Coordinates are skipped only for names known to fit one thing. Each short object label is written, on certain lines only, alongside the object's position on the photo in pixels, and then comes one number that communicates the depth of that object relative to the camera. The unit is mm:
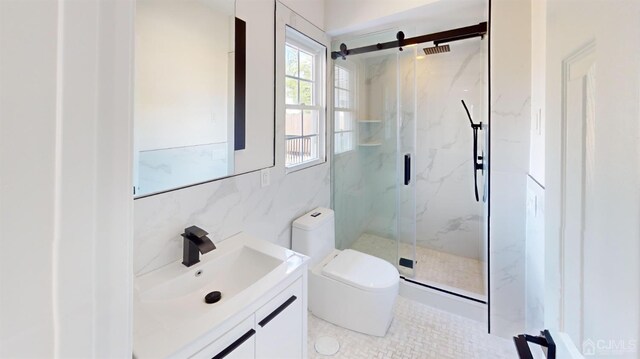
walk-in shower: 2566
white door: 338
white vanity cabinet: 933
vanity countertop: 835
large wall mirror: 1155
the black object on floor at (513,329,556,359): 569
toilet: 1759
